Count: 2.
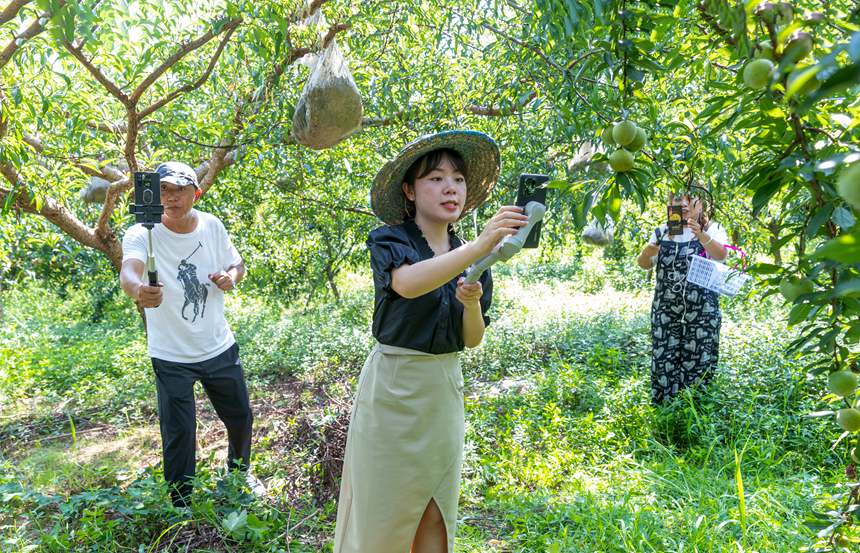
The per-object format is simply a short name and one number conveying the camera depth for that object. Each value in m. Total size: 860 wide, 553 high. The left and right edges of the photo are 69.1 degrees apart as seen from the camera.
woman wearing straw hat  1.69
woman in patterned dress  3.47
